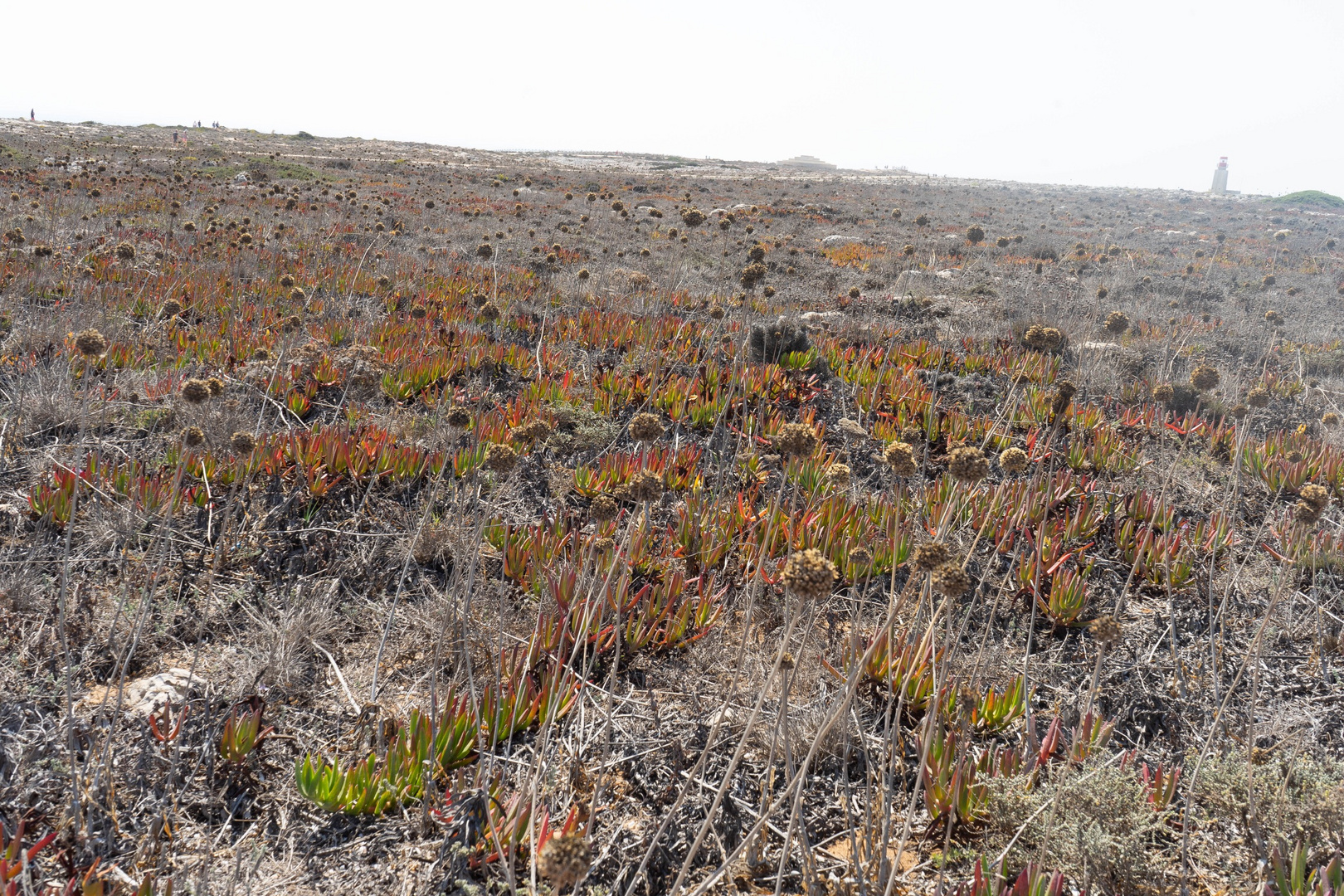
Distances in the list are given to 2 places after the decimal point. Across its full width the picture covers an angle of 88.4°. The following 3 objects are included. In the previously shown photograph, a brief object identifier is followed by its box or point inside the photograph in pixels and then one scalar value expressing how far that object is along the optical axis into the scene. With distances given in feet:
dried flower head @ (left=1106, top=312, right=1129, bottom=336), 15.08
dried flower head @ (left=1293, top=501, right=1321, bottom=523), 8.86
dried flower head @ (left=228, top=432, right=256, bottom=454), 10.04
